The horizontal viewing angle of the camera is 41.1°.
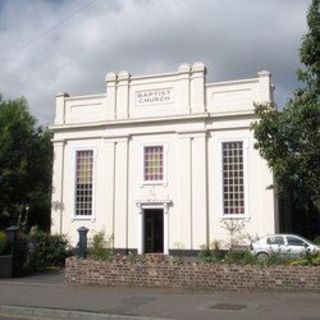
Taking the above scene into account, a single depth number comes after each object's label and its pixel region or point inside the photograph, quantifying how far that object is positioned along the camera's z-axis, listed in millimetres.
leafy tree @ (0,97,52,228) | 26593
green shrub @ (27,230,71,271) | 16191
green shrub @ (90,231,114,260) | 12678
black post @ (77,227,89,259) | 13151
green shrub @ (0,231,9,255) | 14858
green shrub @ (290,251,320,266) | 10965
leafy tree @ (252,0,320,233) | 10965
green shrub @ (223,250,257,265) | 11335
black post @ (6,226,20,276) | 14743
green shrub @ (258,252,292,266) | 11138
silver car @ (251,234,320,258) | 19312
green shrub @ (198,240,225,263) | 11715
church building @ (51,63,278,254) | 23098
